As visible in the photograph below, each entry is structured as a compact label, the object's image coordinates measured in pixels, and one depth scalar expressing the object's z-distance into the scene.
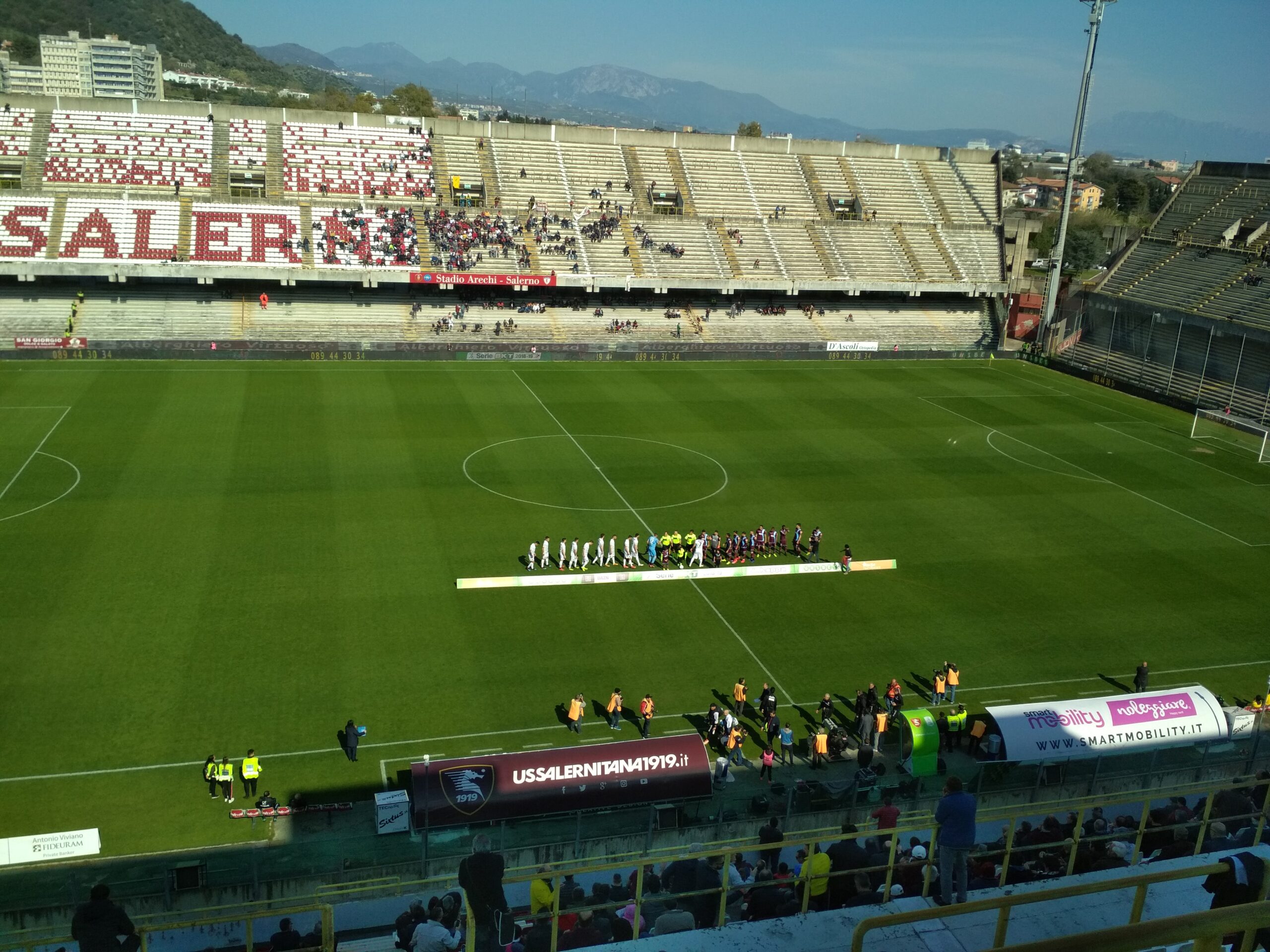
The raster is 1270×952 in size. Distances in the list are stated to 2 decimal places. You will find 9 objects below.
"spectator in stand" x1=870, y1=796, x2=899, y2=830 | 15.43
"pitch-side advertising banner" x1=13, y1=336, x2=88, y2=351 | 46.91
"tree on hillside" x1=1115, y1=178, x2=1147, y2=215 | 138.38
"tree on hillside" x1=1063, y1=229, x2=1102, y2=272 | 113.44
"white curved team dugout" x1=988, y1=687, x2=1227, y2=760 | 19.59
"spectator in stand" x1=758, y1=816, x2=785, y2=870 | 13.88
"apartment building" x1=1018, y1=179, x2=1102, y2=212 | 174.38
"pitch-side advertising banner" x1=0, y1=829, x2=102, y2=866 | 15.77
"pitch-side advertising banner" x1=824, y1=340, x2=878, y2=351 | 58.28
